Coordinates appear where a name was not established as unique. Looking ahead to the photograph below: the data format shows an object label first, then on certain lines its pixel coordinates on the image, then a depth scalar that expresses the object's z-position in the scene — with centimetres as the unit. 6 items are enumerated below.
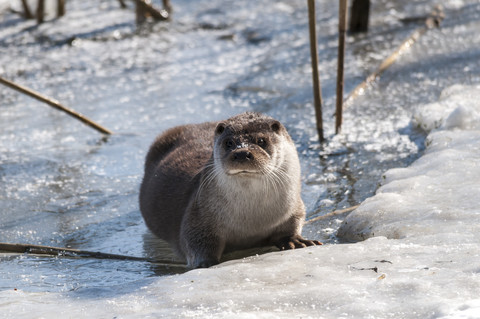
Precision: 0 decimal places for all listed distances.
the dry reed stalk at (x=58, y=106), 1102
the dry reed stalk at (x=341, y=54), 1001
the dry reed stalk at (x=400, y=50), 1255
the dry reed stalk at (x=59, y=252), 749
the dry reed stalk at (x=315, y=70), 997
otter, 664
